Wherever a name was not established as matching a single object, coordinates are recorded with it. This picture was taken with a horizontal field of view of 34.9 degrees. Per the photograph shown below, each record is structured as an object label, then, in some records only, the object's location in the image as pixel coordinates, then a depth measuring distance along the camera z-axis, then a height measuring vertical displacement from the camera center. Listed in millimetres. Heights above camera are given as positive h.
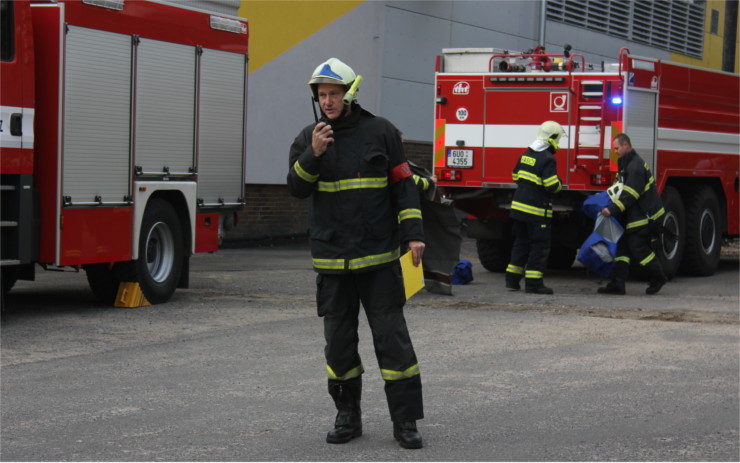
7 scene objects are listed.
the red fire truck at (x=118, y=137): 9609 +53
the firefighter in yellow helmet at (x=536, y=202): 12633 -485
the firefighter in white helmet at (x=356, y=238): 5660 -423
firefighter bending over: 12703 -561
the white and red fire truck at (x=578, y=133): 13805 +315
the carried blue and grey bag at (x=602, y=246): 12938 -955
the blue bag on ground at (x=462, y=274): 13547 -1366
